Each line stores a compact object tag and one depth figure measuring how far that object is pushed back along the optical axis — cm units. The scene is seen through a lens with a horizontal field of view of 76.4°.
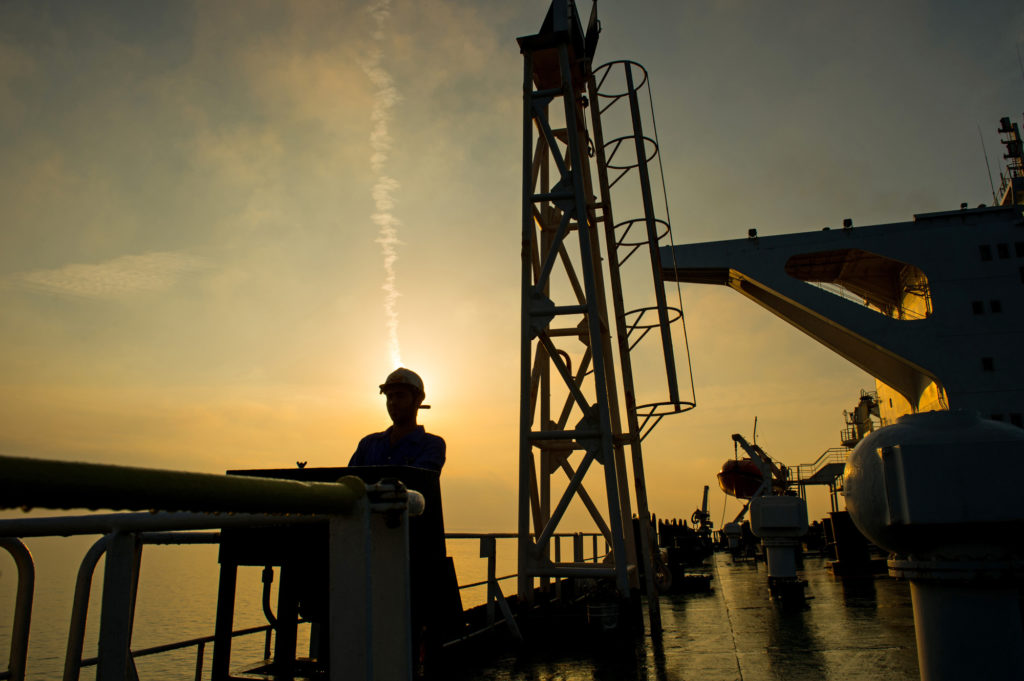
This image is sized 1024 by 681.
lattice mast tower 734
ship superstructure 1856
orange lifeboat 4206
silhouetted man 394
